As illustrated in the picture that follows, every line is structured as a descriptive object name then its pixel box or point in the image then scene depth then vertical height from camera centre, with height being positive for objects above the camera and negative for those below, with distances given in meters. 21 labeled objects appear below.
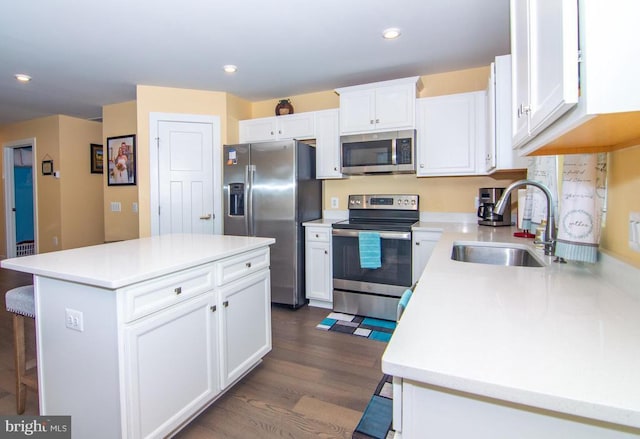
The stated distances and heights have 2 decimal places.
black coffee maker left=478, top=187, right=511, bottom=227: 2.79 -0.02
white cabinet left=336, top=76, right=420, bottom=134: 3.05 +0.97
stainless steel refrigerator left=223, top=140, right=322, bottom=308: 3.29 +0.09
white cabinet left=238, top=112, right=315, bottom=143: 3.57 +0.91
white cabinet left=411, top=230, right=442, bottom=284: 2.80 -0.34
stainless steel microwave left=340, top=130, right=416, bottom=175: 3.07 +0.53
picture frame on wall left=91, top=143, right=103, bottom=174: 5.20 +0.83
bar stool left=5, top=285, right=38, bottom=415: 1.65 -0.63
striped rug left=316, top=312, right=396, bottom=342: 2.74 -1.03
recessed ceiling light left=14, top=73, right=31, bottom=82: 3.28 +1.36
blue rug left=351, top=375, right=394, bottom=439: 1.03 -0.70
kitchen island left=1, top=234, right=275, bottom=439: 1.30 -0.54
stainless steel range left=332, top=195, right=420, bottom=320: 2.91 -0.48
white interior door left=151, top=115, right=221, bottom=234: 3.68 +0.38
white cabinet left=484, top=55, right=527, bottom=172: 2.22 +0.61
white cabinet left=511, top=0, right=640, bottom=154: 0.60 +0.27
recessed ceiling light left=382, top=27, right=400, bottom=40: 2.43 +1.30
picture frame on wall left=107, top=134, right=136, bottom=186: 4.21 +0.66
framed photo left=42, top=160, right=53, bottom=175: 4.93 +0.68
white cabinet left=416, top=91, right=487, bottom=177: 2.87 +0.65
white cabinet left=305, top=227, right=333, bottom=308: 3.28 -0.57
